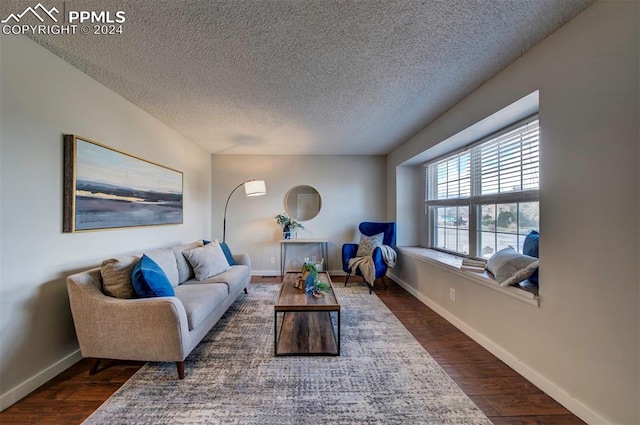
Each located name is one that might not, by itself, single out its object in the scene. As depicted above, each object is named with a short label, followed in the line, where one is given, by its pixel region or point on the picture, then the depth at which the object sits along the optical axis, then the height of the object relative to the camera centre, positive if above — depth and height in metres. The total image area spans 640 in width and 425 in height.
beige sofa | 1.68 -0.75
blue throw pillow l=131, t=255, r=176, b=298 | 1.81 -0.51
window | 2.12 +0.24
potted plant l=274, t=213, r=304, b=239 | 4.50 -0.17
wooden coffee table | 2.01 -1.14
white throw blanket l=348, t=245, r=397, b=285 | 3.50 -0.73
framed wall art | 1.87 +0.25
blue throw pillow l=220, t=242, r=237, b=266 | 3.35 -0.56
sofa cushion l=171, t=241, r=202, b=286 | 2.70 -0.58
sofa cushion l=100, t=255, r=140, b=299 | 1.82 -0.49
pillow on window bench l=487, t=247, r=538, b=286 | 1.78 -0.41
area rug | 1.40 -1.17
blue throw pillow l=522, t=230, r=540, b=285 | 1.87 -0.26
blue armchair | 3.54 -0.53
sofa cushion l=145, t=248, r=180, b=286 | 2.38 -0.48
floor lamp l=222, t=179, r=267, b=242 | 3.89 +0.44
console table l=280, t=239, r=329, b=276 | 4.62 -0.71
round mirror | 4.73 +0.24
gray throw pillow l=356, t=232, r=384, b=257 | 3.90 -0.47
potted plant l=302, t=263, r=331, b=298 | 2.33 -0.69
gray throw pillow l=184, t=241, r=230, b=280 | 2.79 -0.55
